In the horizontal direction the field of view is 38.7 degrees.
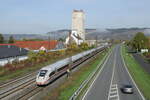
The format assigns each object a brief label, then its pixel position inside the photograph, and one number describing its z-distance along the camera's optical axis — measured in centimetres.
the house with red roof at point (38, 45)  9544
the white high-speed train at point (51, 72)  3262
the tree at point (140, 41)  10551
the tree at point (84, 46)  12201
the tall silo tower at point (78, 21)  16462
